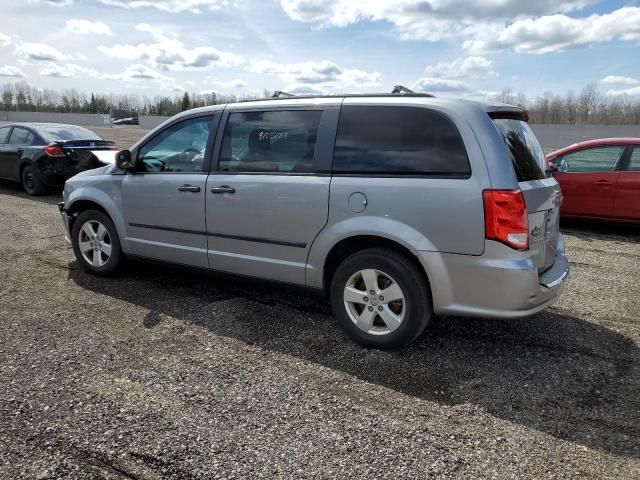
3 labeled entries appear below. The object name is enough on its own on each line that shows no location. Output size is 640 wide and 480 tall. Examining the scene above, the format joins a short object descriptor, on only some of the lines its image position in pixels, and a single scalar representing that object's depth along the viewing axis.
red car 7.85
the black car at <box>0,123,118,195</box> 10.60
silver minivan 3.41
